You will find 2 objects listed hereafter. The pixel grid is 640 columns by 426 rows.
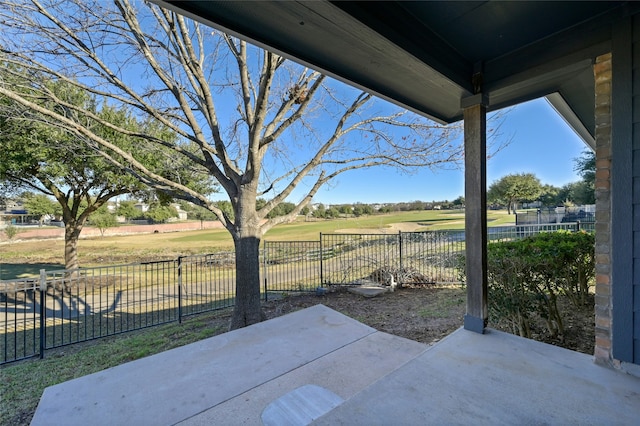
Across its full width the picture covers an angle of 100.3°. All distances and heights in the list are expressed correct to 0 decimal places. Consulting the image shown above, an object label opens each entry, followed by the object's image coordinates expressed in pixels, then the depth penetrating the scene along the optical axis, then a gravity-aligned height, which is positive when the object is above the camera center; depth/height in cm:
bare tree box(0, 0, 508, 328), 379 +193
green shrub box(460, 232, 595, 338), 268 -66
